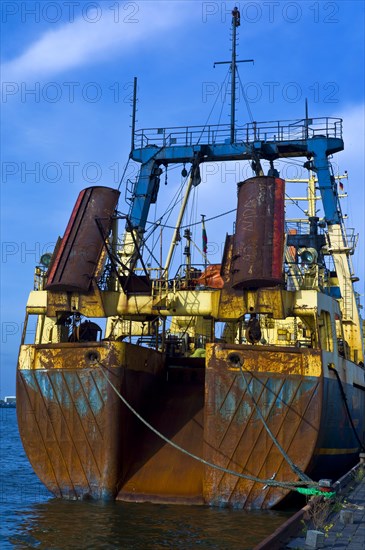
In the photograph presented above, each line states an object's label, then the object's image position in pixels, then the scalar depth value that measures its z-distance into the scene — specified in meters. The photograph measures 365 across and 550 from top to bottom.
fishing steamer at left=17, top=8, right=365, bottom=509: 16.59
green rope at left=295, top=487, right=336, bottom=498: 13.69
